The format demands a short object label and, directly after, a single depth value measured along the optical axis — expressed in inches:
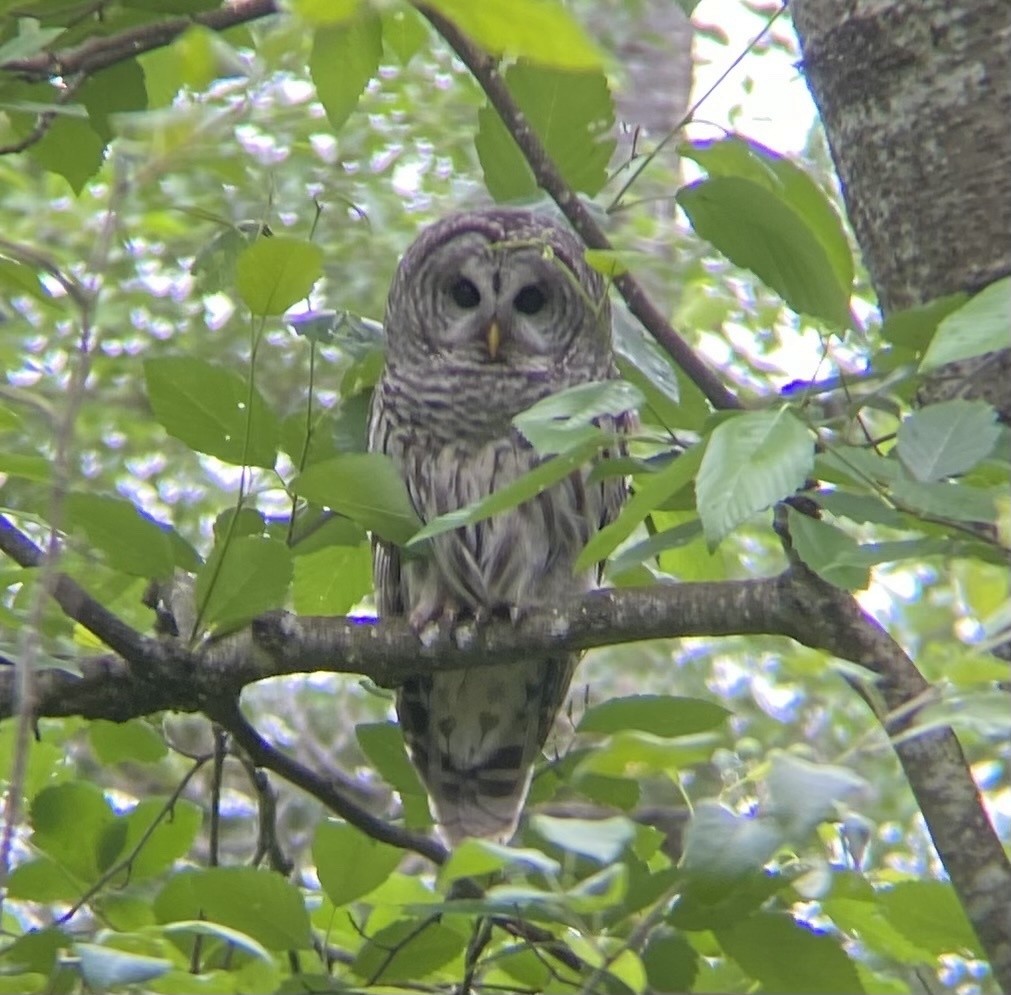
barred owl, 625.4
